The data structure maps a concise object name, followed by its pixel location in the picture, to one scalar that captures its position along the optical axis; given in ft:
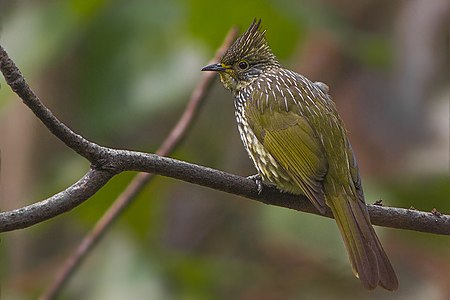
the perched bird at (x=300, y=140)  20.16
